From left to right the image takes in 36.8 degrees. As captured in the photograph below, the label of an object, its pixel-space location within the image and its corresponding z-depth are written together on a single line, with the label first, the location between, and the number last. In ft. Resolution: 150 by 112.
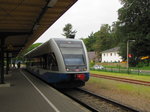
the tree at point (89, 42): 413.59
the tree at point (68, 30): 374.43
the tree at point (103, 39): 337.72
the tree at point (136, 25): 164.96
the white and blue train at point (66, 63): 39.99
